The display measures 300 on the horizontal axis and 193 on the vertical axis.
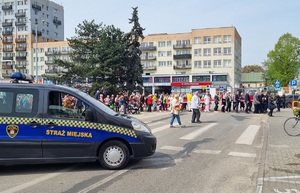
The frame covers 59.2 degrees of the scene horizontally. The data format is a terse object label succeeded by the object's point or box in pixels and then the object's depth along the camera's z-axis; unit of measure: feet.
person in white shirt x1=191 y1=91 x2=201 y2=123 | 43.87
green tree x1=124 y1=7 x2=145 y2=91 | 105.68
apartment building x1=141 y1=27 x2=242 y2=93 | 204.96
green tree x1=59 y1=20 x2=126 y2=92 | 113.29
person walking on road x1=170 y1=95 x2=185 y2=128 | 39.40
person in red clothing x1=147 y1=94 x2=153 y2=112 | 70.55
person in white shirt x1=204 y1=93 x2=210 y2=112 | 68.30
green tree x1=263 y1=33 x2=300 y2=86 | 154.16
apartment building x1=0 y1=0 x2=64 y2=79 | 252.23
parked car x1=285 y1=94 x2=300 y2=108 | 95.67
